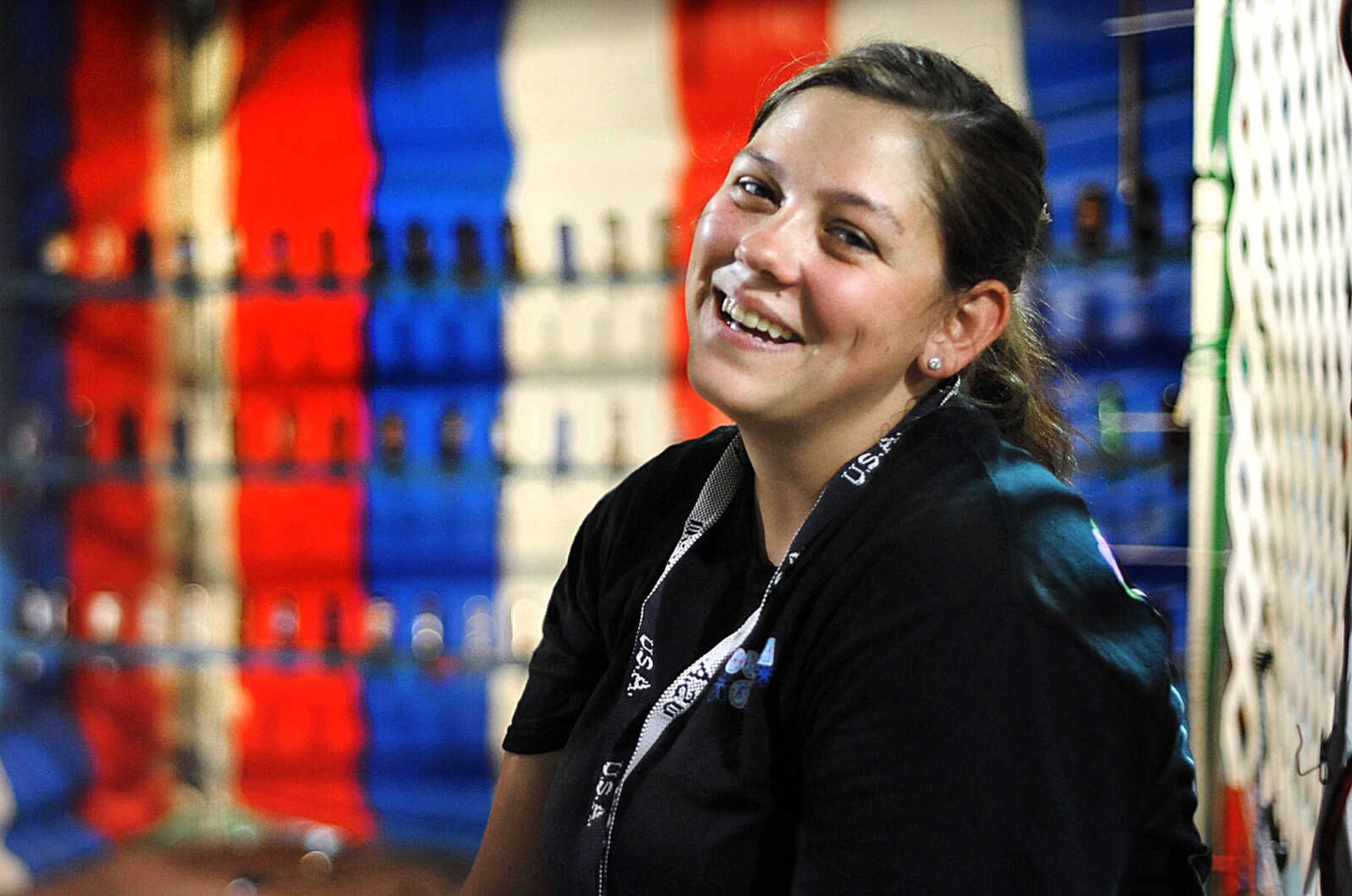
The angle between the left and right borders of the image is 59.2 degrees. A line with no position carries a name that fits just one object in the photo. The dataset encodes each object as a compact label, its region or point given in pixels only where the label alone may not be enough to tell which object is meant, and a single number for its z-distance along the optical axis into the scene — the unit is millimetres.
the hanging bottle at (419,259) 3035
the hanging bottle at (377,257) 3020
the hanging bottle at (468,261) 2984
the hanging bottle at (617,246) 2953
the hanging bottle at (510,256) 2969
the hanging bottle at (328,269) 3066
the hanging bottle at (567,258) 2971
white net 1080
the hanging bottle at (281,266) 3094
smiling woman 738
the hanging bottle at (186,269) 3119
